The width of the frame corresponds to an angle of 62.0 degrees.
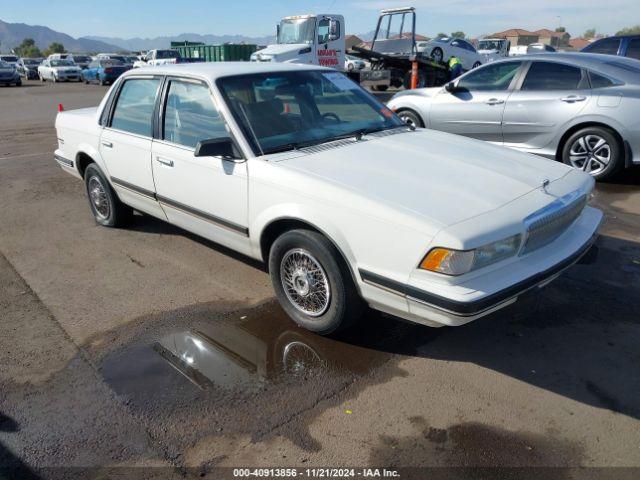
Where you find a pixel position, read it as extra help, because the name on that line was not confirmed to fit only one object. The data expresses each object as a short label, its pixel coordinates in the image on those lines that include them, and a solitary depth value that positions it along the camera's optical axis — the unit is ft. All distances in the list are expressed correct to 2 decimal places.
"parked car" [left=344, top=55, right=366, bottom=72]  83.34
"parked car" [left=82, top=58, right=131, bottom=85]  94.27
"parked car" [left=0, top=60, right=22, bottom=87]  96.63
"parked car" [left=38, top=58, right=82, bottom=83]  107.14
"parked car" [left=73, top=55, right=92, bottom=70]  118.03
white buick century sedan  9.53
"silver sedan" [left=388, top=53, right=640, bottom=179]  21.74
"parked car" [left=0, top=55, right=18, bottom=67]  129.08
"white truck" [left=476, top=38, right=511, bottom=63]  104.86
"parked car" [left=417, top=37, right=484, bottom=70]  73.41
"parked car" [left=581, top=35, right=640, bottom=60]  36.19
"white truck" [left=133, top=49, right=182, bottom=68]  92.53
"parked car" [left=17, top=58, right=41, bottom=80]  121.60
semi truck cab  62.64
